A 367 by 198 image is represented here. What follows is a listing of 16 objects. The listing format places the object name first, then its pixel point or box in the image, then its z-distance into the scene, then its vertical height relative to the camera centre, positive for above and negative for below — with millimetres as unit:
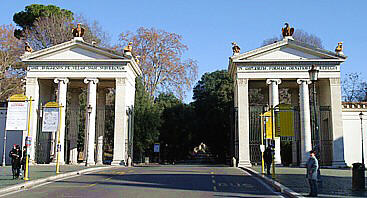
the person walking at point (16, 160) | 19859 -1058
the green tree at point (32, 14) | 52878 +16533
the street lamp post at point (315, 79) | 18438 +2835
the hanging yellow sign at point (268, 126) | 23359 +783
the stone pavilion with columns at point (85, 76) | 35625 +5675
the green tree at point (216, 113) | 52938 +3590
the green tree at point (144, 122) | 48969 +2076
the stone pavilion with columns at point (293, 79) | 35188 +5441
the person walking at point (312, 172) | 13367 -1114
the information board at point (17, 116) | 20297 +1143
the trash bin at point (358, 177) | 15547 -1434
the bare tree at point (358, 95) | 56625 +6433
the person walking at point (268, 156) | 23986 -1004
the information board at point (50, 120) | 22578 +1053
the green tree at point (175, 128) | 56844 +1591
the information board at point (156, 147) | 46156 -904
